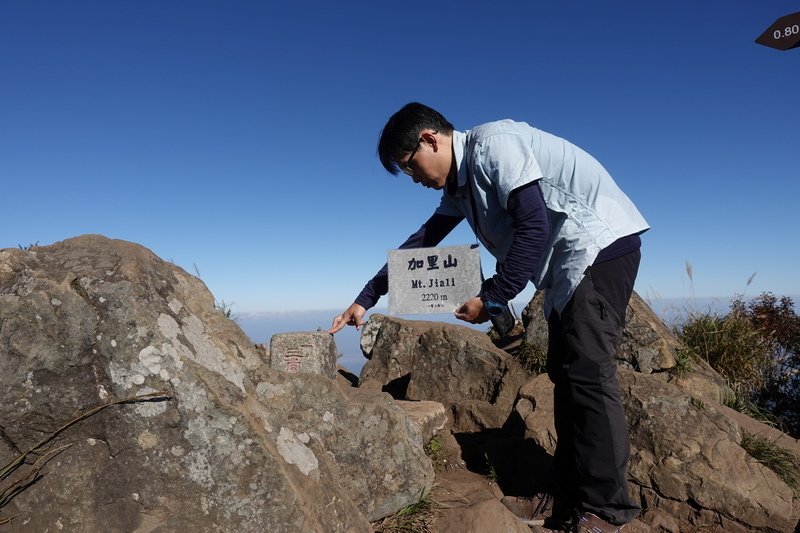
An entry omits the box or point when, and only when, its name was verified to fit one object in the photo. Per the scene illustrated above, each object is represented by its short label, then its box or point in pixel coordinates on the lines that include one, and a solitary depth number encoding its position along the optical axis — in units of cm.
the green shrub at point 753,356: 726
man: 280
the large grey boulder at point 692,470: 364
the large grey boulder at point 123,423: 218
